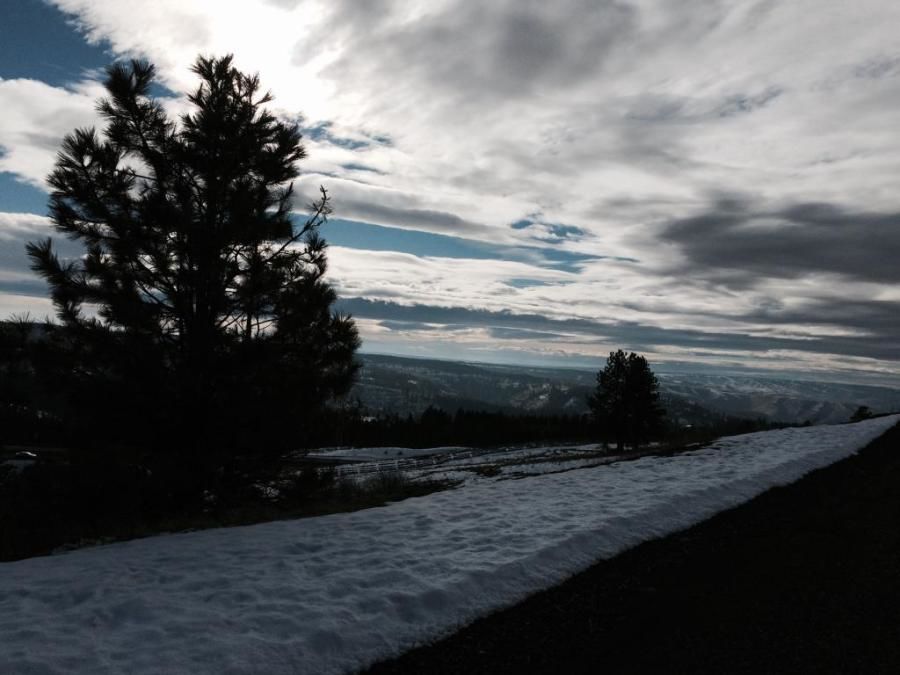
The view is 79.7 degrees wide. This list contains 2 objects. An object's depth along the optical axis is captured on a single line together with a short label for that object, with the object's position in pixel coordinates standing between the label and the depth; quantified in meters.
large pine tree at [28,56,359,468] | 9.25
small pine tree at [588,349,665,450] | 43.34
